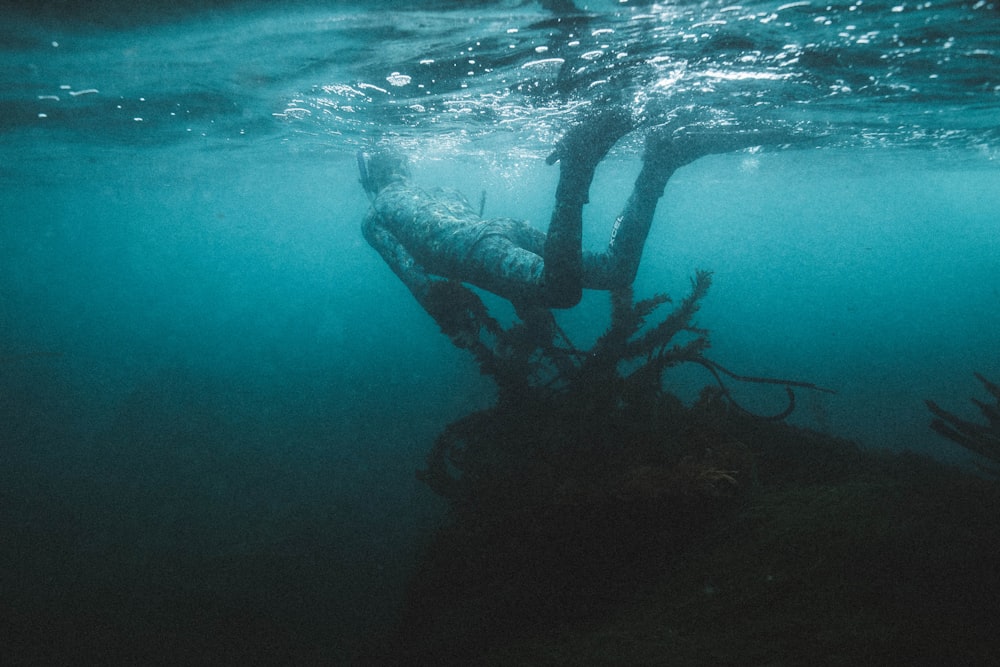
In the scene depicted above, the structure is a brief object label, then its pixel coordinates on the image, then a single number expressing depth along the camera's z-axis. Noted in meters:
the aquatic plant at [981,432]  4.14
